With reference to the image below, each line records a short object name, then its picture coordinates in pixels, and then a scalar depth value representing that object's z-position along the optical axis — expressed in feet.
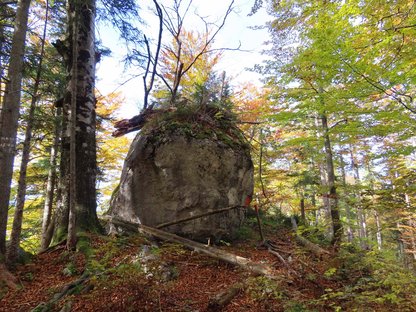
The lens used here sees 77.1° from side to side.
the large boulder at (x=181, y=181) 23.00
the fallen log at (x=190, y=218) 21.26
